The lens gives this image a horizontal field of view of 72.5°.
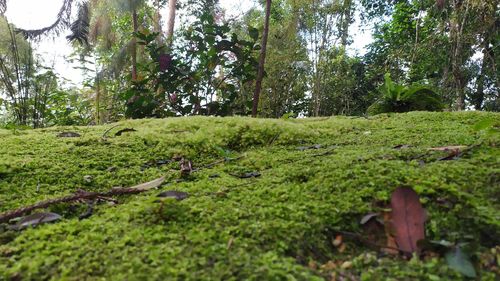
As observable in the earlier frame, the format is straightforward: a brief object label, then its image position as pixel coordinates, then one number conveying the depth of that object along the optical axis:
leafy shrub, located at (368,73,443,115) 3.81
